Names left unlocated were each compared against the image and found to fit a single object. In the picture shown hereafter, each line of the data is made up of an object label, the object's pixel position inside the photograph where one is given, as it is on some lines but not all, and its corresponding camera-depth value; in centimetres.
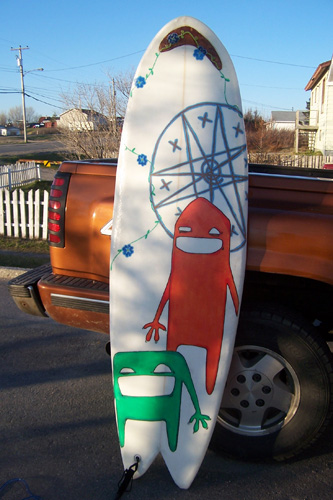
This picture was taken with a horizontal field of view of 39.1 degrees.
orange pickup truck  264
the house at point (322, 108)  2327
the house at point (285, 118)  6061
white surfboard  261
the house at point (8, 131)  8662
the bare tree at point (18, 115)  11244
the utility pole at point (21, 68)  5042
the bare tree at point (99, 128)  1373
